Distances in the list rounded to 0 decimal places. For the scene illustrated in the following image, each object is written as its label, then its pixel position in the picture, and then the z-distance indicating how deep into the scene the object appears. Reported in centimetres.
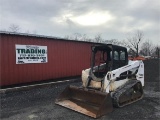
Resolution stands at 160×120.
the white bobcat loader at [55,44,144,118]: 421
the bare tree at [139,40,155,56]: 4109
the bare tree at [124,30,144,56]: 3425
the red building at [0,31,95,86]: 654
